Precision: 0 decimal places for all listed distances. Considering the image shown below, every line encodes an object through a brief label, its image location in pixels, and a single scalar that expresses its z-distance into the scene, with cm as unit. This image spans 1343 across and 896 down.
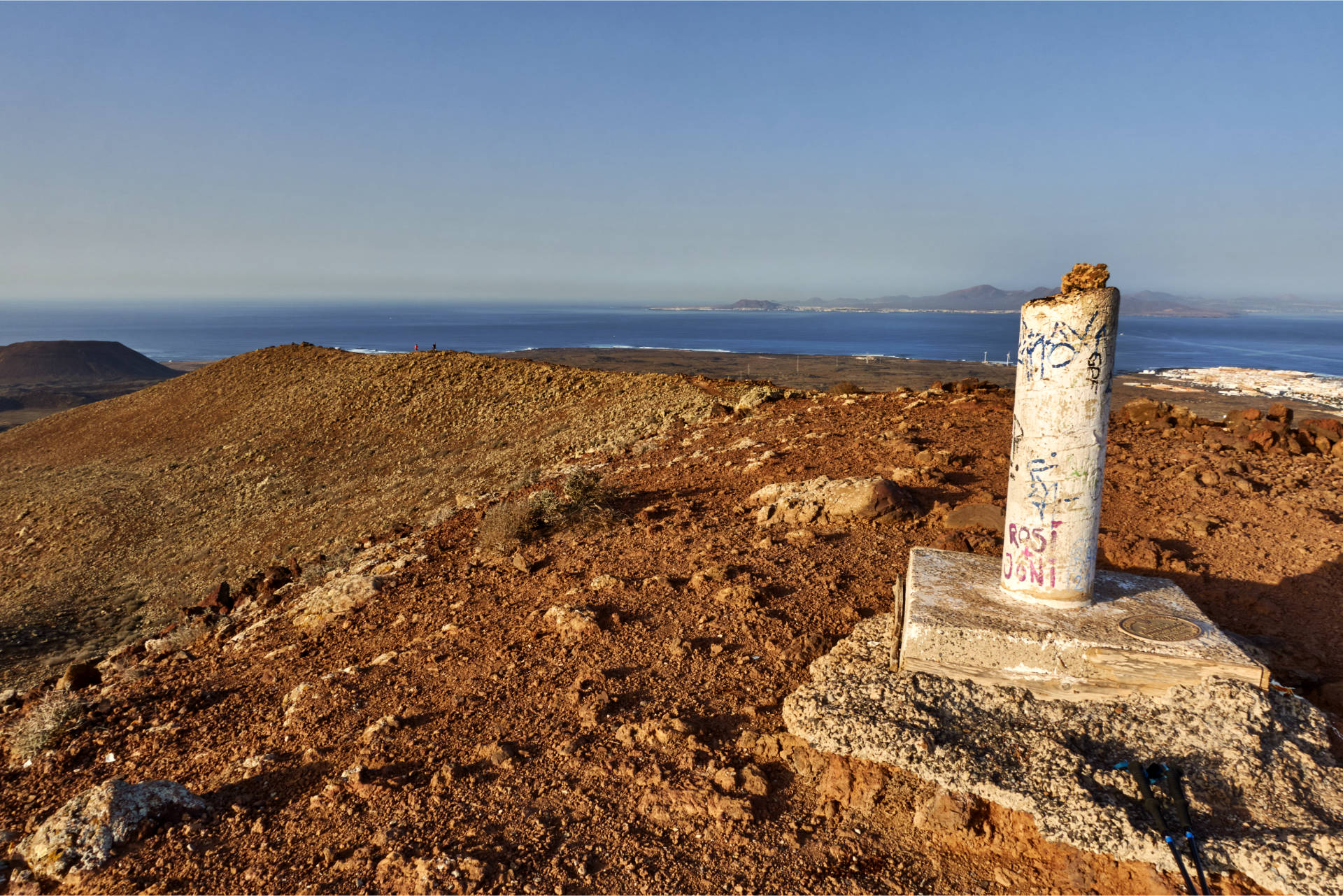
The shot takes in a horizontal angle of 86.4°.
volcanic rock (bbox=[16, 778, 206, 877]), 320
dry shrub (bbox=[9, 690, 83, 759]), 450
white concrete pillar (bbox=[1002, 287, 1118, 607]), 390
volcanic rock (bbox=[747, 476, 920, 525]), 666
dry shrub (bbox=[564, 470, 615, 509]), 754
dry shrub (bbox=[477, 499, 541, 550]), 703
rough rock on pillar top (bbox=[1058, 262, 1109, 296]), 401
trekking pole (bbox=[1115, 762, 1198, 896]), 291
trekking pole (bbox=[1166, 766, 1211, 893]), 284
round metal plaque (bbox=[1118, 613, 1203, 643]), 384
